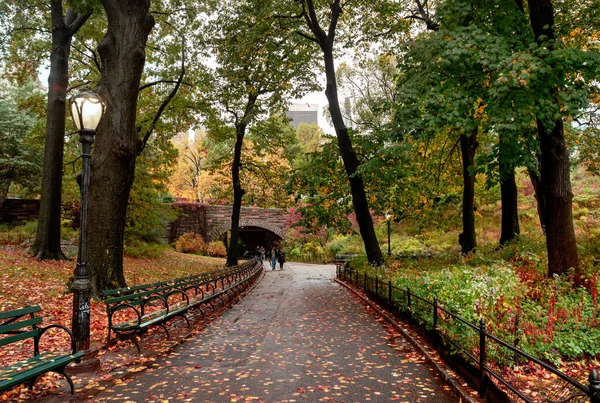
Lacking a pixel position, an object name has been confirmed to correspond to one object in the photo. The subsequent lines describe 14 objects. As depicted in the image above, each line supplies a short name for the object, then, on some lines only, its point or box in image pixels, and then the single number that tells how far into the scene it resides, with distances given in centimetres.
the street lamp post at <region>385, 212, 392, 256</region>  2139
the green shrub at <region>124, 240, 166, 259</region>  2270
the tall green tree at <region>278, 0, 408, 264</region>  1556
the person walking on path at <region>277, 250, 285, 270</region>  3186
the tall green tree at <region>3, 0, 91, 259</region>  1512
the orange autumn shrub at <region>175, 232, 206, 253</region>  3665
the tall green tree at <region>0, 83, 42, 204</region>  2400
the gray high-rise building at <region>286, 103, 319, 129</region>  15810
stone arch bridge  3881
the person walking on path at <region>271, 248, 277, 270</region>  3178
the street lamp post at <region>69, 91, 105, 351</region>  582
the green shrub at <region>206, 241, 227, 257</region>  3803
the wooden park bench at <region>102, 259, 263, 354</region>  666
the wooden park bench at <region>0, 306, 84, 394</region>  416
